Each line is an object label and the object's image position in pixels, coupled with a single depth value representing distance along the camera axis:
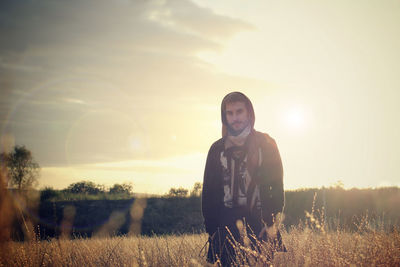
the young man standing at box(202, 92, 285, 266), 4.07
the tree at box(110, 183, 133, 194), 25.34
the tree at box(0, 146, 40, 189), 34.84
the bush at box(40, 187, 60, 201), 24.15
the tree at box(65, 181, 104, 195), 24.59
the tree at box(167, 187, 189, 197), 23.73
